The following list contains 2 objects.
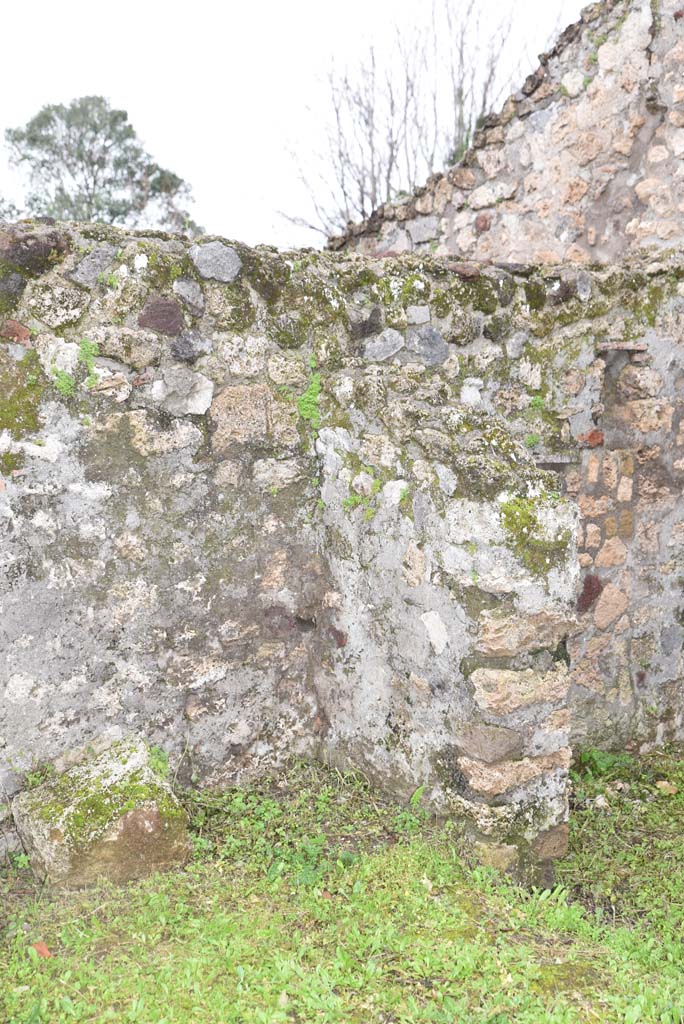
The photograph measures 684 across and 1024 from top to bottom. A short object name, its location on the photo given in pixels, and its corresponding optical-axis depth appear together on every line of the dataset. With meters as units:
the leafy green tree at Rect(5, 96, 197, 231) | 17.50
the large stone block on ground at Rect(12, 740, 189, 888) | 2.49
